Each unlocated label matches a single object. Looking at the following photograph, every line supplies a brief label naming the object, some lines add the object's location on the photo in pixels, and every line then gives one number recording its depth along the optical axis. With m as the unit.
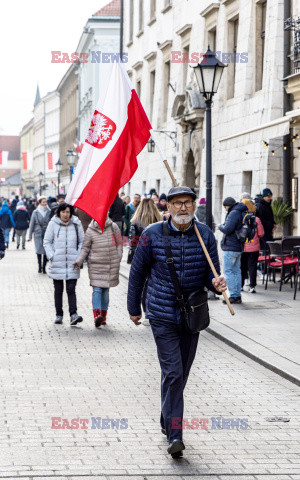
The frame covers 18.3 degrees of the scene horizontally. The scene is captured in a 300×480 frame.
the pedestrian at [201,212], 20.50
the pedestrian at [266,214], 18.88
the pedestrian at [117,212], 24.22
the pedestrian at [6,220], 32.84
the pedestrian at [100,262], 12.64
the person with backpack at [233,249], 15.21
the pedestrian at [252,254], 16.71
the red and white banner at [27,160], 80.99
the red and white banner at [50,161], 78.38
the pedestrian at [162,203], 23.03
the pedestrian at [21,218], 31.14
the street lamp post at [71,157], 46.28
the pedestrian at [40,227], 21.92
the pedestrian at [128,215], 28.14
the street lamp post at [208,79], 15.48
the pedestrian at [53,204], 22.23
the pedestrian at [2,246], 14.18
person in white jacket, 12.86
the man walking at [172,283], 6.35
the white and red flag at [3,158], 77.38
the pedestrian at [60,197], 21.15
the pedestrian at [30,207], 50.91
